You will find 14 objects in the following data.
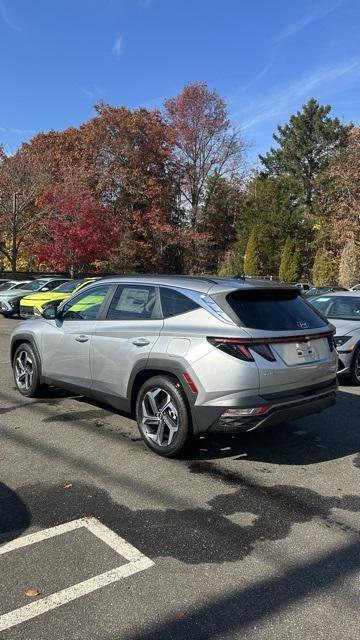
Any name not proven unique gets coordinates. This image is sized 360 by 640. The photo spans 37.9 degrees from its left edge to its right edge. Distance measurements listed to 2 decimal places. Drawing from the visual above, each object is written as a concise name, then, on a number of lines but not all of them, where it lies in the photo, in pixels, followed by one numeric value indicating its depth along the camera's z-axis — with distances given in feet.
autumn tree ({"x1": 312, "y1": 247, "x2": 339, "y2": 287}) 115.24
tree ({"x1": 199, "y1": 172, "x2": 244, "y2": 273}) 143.54
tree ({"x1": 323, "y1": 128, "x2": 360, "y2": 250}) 100.53
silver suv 13.84
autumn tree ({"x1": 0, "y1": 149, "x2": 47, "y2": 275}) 110.83
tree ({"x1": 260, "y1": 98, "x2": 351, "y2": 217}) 160.56
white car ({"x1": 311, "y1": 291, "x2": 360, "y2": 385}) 25.68
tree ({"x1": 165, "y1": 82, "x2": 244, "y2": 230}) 131.03
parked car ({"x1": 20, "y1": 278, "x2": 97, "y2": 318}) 53.53
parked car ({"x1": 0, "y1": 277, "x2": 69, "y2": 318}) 63.41
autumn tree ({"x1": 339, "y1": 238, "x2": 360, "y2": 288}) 98.89
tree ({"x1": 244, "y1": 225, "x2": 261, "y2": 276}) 134.64
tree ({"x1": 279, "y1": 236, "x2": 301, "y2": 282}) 127.03
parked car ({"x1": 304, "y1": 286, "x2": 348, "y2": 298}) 71.59
